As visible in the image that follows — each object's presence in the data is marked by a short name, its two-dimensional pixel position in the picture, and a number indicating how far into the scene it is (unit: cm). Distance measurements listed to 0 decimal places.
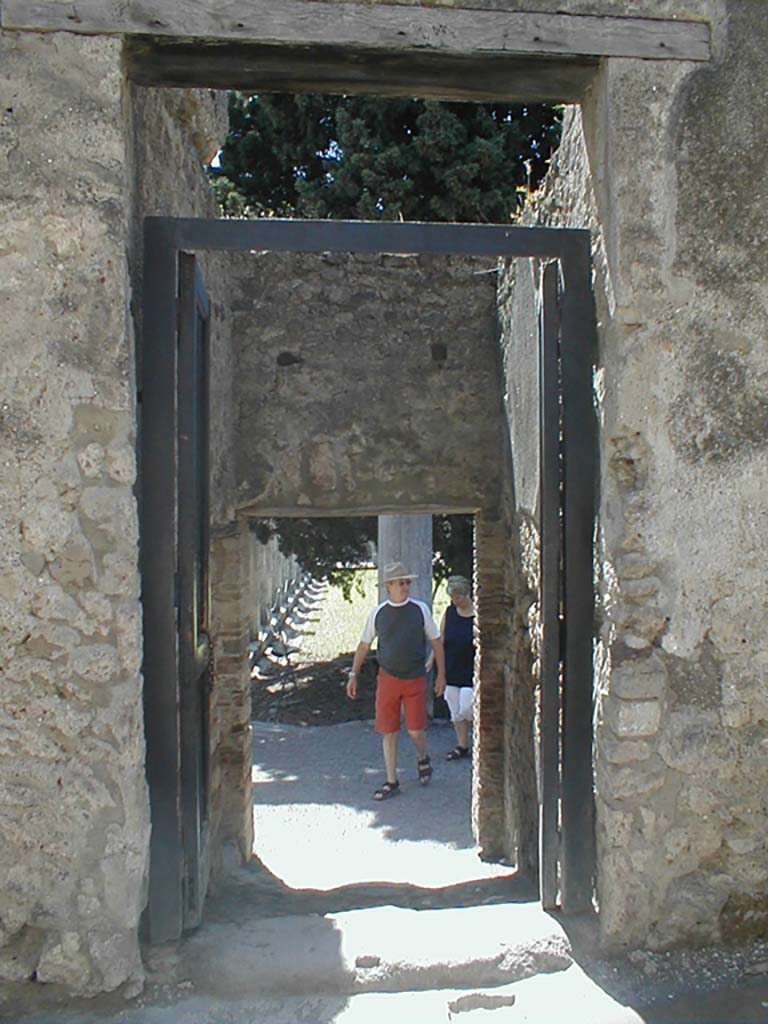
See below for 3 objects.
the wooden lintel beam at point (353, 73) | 267
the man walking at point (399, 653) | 637
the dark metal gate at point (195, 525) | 278
